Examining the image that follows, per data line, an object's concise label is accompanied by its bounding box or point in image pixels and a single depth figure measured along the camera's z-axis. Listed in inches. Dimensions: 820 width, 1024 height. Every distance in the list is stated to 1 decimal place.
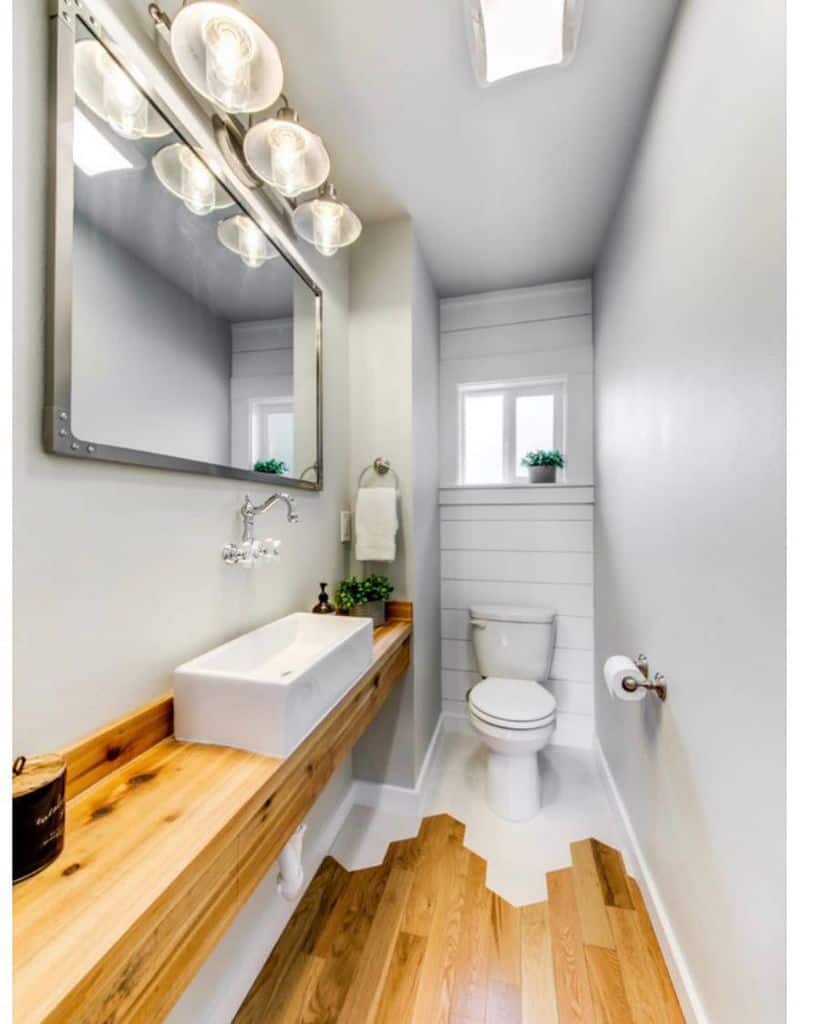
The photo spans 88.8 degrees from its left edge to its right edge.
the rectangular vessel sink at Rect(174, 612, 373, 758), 32.5
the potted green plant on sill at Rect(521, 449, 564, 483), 92.5
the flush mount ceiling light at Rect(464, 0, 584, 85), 39.8
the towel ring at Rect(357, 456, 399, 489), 72.3
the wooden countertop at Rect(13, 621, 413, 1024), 17.8
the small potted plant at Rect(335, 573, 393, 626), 63.8
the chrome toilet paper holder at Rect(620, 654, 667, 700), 46.5
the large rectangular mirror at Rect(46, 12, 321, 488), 30.3
